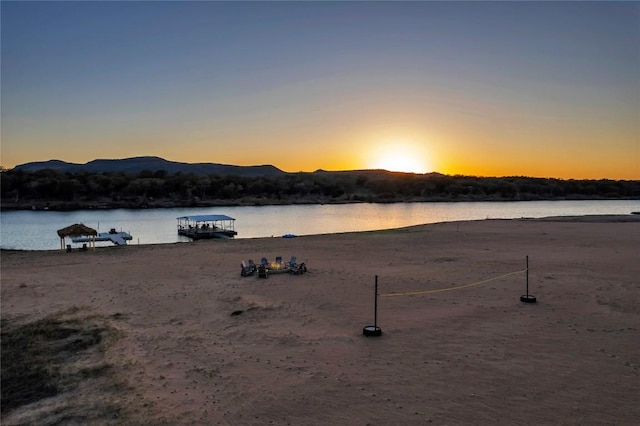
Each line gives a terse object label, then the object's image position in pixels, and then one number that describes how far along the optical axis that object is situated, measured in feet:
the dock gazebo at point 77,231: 95.14
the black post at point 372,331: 35.94
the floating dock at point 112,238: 132.46
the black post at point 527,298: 44.78
